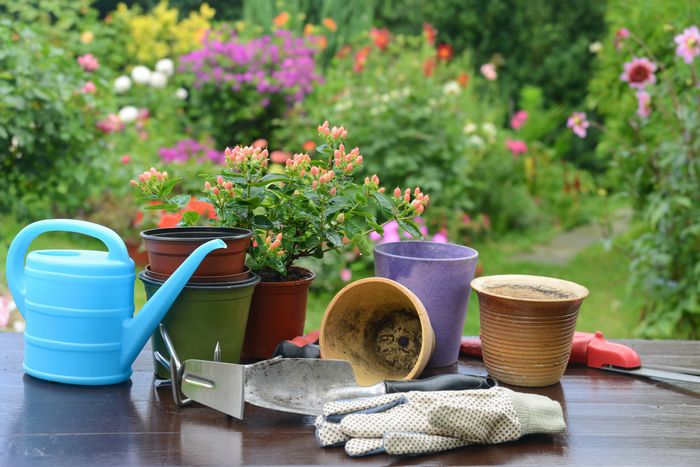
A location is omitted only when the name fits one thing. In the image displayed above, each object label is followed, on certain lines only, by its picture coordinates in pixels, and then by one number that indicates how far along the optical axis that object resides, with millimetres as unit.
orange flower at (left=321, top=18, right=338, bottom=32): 6535
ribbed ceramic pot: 1375
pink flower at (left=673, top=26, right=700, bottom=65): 2826
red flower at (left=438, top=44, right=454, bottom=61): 6164
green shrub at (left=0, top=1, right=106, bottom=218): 2930
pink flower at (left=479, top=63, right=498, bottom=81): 6141
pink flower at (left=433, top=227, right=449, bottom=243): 3853
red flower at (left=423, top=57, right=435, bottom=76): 5730
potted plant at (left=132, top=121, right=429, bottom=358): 1450
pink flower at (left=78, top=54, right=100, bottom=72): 3795
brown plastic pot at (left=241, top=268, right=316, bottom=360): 1480
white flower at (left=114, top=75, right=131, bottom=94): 5512
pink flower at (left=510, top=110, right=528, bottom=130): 6557
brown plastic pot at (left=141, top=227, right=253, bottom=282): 1348
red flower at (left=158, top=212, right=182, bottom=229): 1894
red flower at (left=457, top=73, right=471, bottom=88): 6105
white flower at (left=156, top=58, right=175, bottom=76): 5830
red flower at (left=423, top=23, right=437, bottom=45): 6445
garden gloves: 1148
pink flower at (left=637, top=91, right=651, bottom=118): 3051
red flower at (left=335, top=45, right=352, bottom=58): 6390
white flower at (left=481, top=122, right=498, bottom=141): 5594
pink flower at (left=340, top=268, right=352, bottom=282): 3953
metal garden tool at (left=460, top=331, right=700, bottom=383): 1500
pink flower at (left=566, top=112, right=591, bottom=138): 3083
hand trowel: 1244
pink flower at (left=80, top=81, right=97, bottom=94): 3415
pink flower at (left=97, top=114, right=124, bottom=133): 3426
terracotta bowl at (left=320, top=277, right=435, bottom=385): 1431
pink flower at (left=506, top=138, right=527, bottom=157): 6031
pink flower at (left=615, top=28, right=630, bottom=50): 3323
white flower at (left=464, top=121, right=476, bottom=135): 5080
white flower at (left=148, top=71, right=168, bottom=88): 5797
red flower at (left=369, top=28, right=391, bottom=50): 6283
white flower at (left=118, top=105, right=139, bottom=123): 4871
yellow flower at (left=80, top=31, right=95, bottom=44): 5236
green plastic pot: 1343
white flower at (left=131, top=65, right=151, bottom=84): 5688
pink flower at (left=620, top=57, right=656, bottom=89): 2901
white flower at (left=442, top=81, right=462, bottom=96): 5262
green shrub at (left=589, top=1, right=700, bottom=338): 3156
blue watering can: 1325
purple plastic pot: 1456
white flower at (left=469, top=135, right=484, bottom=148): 5028
